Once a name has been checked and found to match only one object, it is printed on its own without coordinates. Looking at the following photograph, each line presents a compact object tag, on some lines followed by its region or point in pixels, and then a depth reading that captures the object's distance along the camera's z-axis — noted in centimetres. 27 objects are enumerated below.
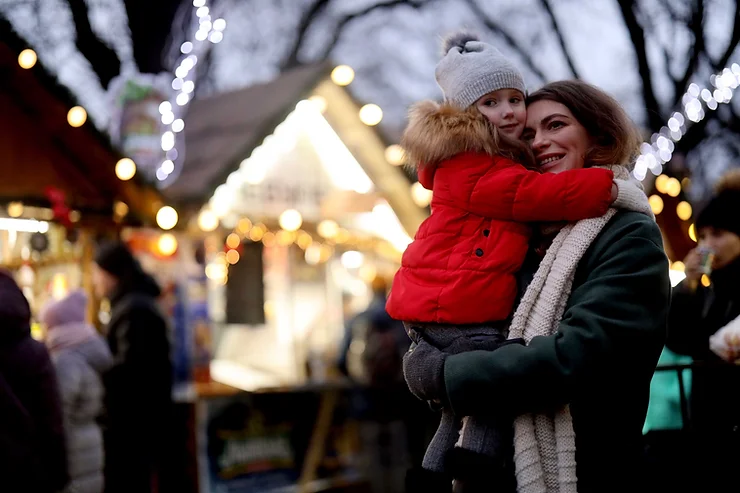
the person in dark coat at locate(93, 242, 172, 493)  648
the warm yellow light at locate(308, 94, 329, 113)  923
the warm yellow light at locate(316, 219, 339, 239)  973
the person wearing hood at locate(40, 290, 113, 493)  575
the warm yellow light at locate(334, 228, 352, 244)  1006
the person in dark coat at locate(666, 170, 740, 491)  355
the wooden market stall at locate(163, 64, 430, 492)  852
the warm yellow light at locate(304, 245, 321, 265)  1098
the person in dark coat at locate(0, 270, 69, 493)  400
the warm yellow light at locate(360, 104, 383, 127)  947
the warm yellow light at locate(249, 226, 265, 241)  910
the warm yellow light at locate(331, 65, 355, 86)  916
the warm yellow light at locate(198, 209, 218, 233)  833
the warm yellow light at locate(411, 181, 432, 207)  995
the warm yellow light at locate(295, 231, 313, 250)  986
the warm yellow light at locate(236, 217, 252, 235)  884
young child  232
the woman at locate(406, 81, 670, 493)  217
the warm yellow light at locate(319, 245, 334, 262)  1072
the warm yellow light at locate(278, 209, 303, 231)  917
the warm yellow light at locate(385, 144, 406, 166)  962
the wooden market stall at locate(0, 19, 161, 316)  666
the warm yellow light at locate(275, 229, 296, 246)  958
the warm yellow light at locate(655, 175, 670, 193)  883
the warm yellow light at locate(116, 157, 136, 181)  716
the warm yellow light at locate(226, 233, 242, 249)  907
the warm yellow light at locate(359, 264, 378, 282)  1178
